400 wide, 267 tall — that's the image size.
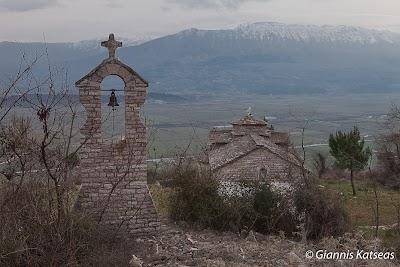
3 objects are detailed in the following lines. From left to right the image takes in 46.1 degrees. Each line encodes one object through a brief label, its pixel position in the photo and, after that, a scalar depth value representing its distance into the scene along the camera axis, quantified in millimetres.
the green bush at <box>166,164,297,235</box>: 12703
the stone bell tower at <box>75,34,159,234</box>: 10211
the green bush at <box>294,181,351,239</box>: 13250
